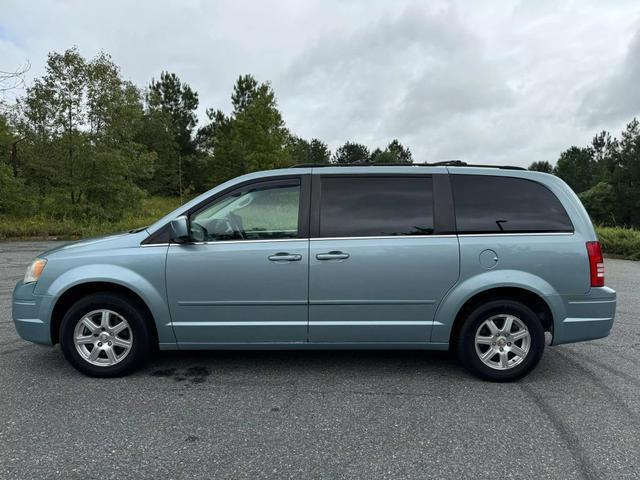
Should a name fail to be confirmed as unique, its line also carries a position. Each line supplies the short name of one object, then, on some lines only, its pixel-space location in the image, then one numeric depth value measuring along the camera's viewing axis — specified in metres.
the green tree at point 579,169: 81.12
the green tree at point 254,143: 40.69
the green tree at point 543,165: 97.85
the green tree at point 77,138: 16.66
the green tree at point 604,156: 72.50
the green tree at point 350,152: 103.38
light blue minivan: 3.79
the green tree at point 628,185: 59.88
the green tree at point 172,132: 44.91
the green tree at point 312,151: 73.21
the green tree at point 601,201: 61.19
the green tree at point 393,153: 99.20
